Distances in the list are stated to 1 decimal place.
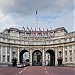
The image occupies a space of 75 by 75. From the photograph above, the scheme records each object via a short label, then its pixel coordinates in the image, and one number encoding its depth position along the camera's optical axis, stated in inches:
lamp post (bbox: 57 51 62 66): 1863.6
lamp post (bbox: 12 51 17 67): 1879.7
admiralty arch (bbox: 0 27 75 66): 1759.4
